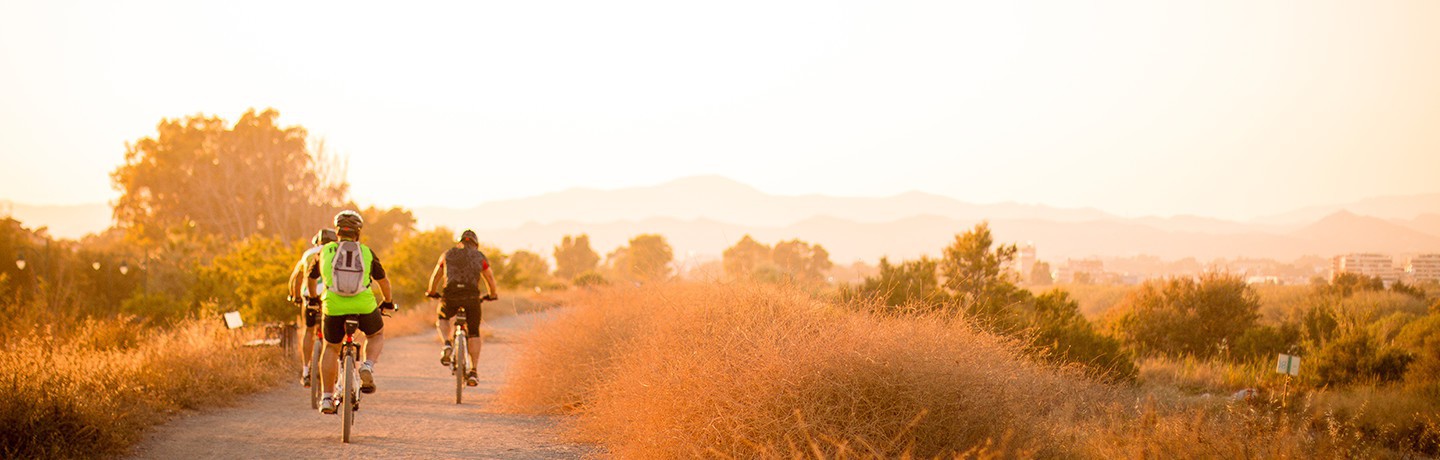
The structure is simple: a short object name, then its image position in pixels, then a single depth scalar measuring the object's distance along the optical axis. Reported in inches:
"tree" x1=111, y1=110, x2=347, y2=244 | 2925.7
